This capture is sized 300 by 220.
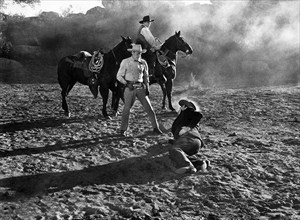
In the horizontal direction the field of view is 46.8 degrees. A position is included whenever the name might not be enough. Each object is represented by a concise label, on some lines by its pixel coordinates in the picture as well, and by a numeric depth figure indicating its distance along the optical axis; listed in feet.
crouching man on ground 20.92
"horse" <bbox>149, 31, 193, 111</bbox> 37.60
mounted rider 33.40
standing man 26.48
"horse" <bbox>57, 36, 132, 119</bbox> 32.78
